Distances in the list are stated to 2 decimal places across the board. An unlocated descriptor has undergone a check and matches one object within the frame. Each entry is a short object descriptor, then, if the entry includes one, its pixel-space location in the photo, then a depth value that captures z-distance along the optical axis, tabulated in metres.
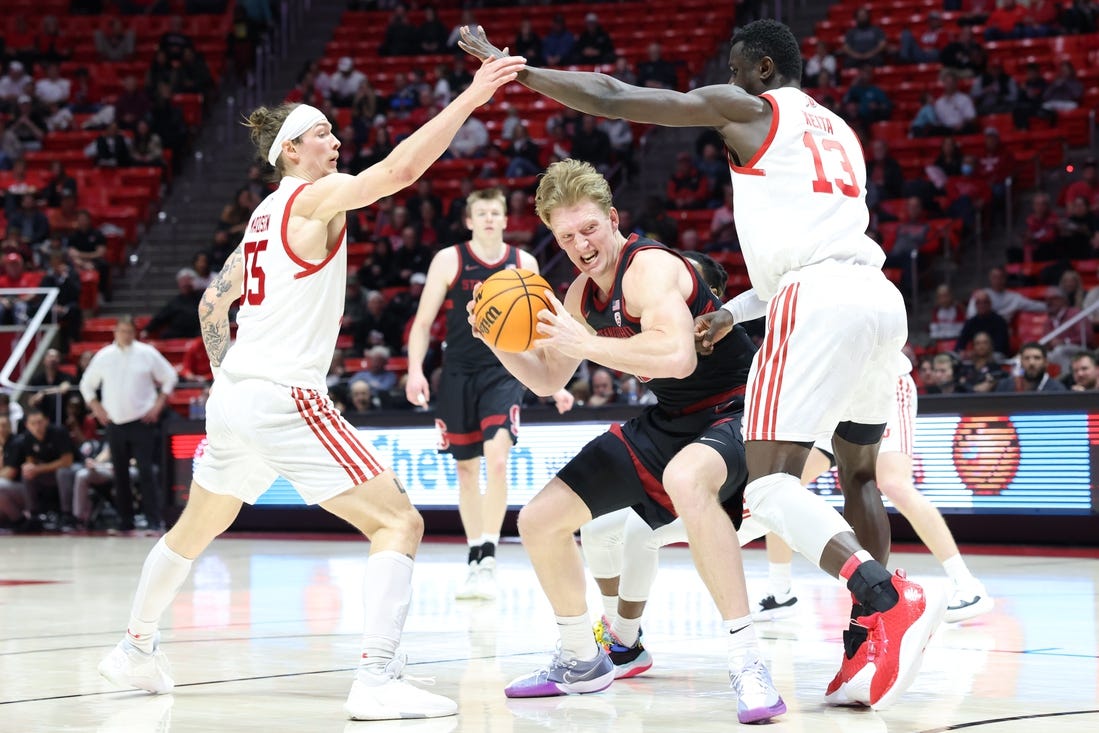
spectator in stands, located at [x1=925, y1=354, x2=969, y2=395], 10.92
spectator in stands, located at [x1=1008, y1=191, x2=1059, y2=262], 13.91
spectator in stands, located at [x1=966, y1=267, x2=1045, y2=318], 13.07
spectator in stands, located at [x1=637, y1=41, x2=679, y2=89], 18.11
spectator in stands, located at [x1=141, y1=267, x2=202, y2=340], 17.08
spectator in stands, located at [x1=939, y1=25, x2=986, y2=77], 16.47
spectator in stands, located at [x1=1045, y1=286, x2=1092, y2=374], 11.60
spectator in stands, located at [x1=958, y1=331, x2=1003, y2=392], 10.93
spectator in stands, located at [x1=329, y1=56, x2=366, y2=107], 20.56
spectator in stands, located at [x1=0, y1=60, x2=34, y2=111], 21.48
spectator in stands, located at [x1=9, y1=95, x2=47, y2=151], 20.77
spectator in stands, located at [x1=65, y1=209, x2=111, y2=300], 18.52
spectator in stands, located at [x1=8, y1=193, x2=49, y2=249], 18.81
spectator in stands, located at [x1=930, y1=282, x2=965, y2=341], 13.28
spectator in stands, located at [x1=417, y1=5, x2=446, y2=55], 21.30
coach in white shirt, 13.12
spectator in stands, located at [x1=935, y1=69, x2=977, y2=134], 15.82
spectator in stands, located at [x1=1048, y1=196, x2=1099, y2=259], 13.71
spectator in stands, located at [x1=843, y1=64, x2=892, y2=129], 16.34
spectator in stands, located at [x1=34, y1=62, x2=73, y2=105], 21.47
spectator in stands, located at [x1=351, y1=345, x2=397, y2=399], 13.88
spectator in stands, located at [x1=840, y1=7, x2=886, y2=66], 17.36
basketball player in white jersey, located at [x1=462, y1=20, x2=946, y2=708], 4.19
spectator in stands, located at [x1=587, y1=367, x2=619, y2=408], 12.09
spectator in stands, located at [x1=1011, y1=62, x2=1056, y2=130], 15.41
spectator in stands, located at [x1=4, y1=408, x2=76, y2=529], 14.00
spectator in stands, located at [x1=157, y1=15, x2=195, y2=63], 21.69
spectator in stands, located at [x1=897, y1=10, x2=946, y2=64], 17.38
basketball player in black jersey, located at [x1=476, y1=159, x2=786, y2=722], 4.34
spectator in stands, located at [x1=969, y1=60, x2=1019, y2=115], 15.76
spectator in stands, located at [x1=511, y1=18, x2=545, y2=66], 20.08
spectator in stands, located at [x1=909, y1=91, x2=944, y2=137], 15.95
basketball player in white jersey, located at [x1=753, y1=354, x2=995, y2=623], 6.56
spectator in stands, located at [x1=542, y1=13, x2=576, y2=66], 20.02
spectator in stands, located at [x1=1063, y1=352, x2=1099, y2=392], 9.97
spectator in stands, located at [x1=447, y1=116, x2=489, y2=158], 19.05
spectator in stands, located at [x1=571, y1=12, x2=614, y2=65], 19.59
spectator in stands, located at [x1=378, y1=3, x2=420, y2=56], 21.58
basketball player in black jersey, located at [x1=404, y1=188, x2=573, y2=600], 8.06
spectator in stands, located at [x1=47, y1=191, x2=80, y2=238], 19.05
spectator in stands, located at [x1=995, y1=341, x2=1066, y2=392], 10.46
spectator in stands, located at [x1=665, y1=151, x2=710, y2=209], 16.31
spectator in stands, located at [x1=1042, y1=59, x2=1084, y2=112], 15.59
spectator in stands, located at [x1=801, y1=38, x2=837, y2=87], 17.11
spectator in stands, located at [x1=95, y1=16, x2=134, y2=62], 22.42
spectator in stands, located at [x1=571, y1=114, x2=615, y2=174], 17.44
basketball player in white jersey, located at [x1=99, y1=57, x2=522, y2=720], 4.38
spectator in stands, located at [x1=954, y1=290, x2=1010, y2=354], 12.51
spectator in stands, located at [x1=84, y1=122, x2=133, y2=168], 20.19
